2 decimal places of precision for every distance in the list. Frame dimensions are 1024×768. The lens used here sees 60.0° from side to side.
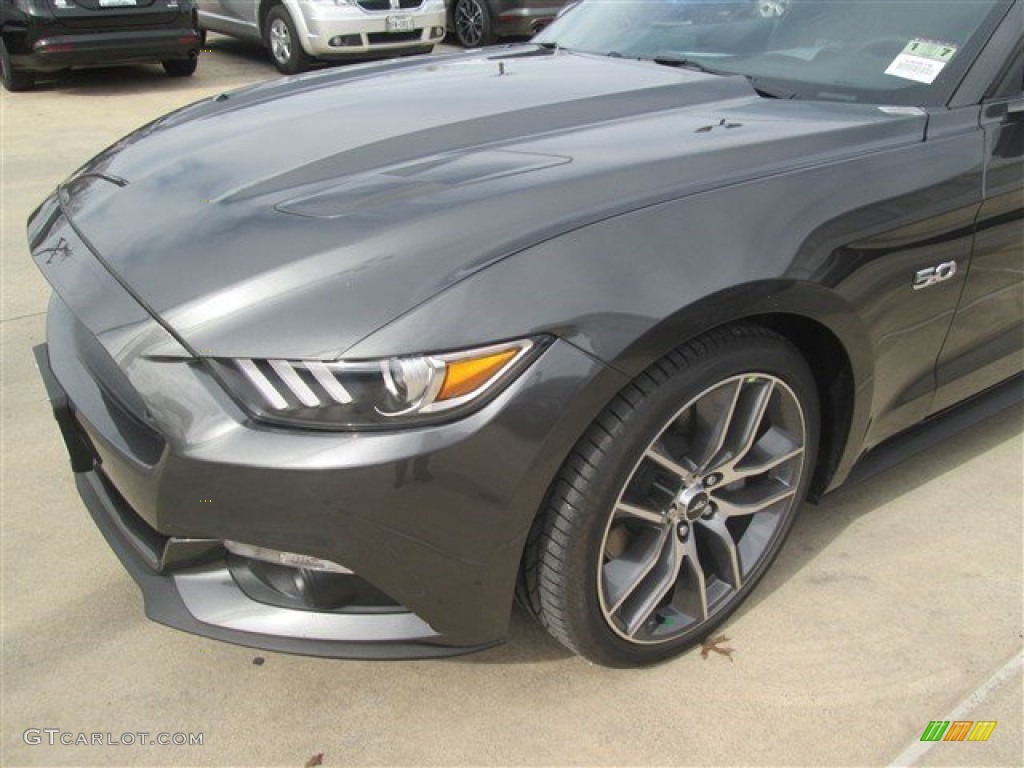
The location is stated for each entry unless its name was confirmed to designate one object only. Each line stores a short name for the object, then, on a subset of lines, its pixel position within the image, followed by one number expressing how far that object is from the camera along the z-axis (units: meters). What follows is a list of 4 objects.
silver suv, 8.53
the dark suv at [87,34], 7.52
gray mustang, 1.55
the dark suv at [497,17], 9.90
